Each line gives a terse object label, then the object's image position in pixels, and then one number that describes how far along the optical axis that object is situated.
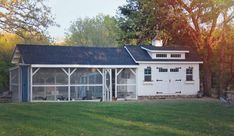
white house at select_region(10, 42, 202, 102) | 30.00
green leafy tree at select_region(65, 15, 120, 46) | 75.94
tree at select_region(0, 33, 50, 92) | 38.97
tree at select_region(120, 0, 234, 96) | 34.78
